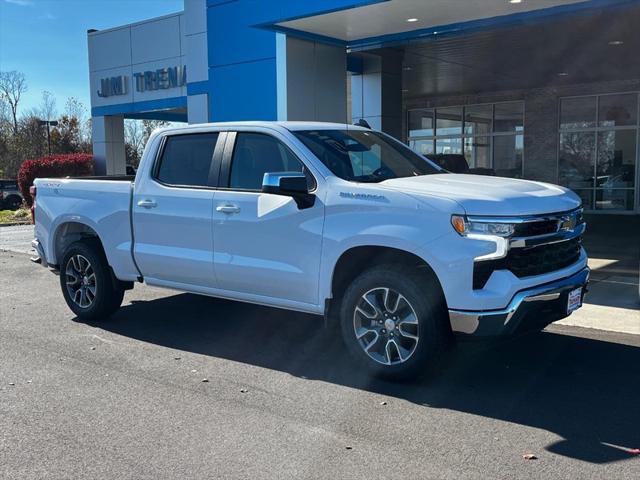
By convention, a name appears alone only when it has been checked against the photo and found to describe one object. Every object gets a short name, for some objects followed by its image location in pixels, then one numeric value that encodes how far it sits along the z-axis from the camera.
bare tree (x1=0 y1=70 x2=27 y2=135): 58.41
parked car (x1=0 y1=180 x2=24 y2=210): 32.47
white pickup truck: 4.67
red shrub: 24.48
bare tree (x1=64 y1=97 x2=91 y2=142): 57.51
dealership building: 11.54
